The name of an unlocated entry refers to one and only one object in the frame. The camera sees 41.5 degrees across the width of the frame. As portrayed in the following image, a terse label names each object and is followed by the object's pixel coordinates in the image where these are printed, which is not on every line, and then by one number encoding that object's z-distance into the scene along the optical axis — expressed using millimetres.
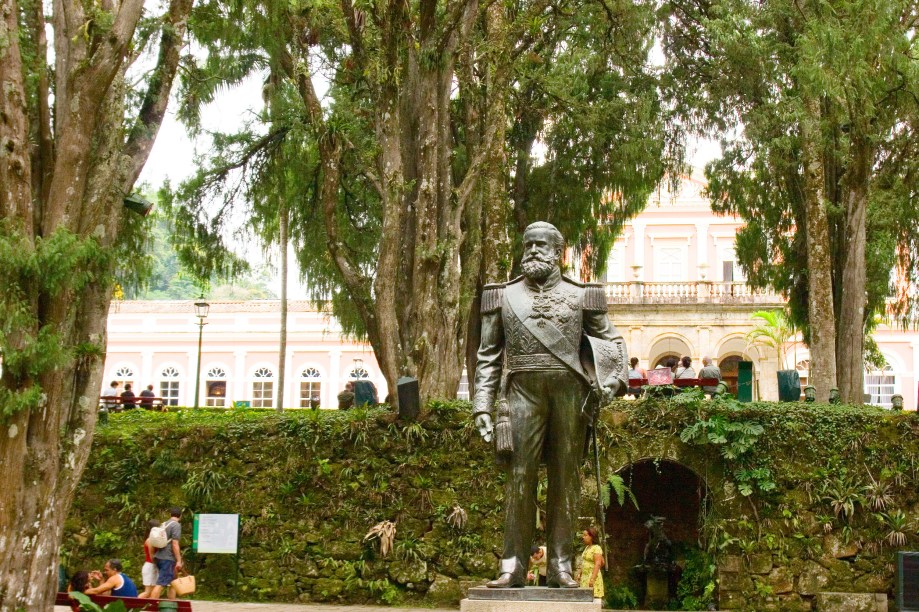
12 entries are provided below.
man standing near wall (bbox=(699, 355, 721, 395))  18156
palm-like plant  37562
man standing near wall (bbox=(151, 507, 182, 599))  13578
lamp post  23891
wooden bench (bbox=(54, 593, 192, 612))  9984
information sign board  15156
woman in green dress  12852
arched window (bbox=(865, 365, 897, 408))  39781
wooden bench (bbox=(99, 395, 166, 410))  21344
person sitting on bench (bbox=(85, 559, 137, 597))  11758
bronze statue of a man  7555
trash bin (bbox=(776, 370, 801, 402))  18141
